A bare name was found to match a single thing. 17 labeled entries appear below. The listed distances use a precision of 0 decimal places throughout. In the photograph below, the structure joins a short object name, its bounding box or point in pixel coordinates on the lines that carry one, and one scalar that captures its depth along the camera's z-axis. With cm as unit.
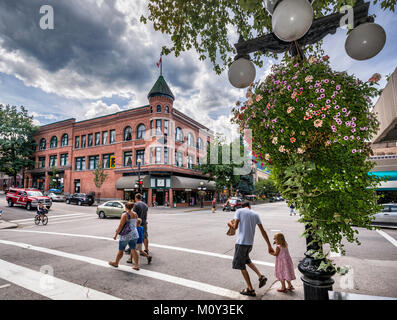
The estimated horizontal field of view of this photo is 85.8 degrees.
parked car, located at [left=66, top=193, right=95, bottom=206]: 2852
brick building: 3052
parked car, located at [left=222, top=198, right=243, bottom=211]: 2639
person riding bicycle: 1373
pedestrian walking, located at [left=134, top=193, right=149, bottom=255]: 681
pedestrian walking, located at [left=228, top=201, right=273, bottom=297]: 409
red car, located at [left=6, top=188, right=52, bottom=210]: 2064
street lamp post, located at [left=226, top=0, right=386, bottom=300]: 204
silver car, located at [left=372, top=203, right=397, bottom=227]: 1185
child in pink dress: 416
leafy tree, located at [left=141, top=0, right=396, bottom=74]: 477
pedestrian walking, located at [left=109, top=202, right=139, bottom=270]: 559
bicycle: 1374
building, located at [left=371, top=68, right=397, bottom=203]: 380
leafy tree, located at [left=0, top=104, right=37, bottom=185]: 4266
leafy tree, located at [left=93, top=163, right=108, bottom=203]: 3169
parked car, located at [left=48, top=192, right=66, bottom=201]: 3175
